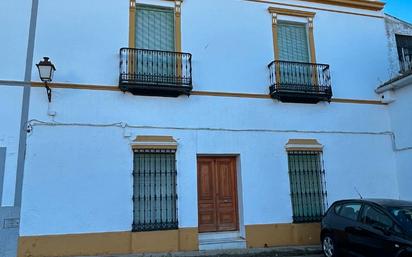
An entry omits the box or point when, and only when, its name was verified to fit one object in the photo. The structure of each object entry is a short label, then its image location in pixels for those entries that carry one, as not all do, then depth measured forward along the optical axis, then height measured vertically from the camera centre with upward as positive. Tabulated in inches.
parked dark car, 235.5 -21.3
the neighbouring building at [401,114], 397.4 +91.3
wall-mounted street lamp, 314.0 +116.3
